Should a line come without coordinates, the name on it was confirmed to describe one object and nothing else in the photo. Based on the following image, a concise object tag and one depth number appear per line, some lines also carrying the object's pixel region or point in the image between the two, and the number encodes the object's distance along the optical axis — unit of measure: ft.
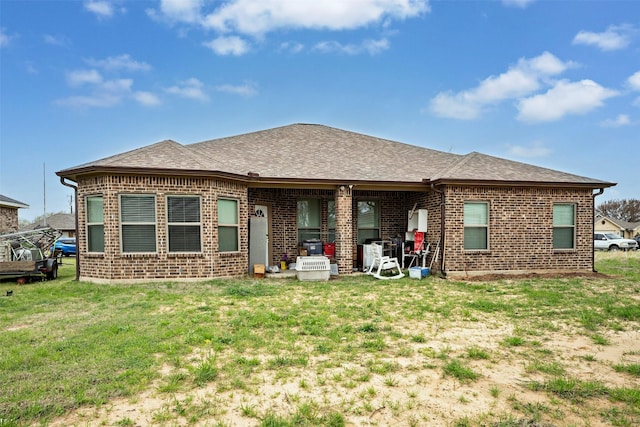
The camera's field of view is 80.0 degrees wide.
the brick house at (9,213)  64.28
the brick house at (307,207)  31.35
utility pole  124.25
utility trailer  35.50
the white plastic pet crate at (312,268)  34.58
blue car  89.45
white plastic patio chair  35.73
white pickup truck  93.56
